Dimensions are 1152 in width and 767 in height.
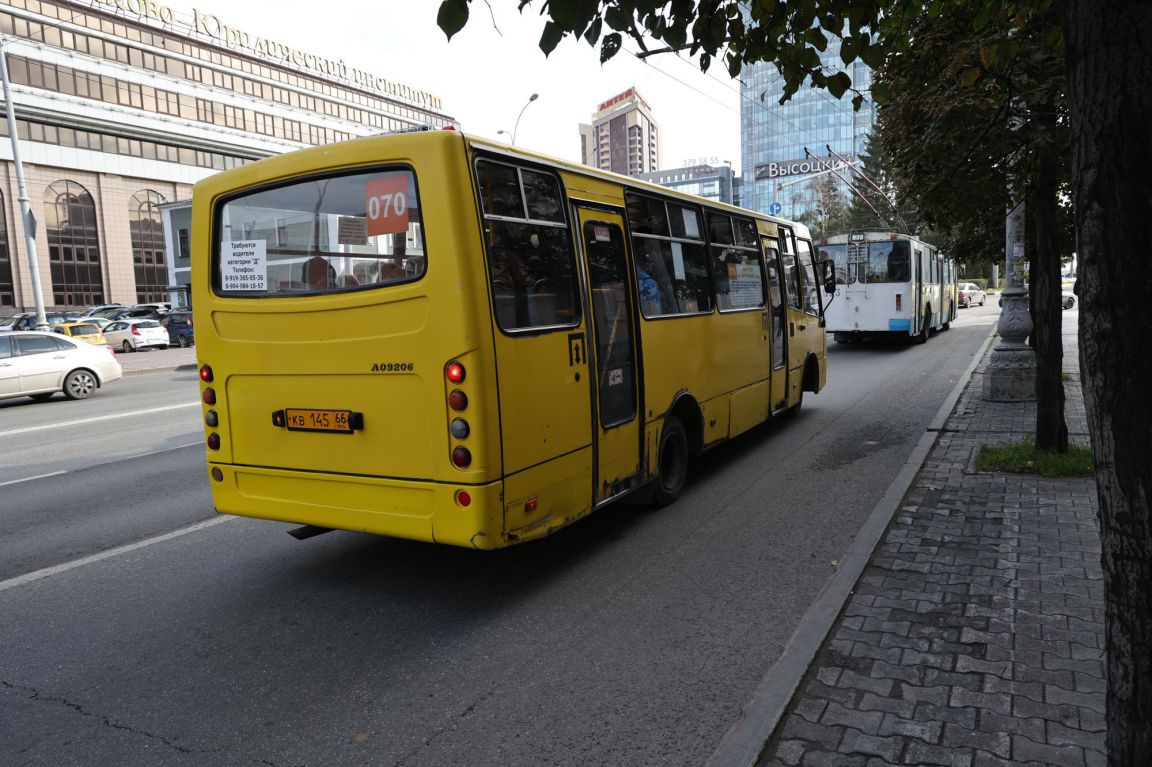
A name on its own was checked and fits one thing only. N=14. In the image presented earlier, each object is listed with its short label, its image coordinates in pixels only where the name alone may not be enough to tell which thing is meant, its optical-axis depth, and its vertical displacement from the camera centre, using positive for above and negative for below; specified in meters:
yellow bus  4.51 -0.17
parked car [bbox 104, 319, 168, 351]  32.84 -0.35
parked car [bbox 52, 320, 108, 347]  28.66 +0.01
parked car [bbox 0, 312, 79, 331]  31.77 +0.48
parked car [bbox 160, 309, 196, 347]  35.44 -0.15
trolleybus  20.86 +0.16
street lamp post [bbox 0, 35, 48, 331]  25.41 +3.59
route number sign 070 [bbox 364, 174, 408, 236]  4.65 +0.64
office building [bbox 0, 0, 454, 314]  52.00 +14.60
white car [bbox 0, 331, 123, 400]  15.45 -0.72
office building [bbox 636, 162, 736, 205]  126.25 +20.06
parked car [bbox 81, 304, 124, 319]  44.34 +1.03
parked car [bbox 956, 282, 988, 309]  52.84 -0.63
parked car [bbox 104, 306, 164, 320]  39.75 +0.65
